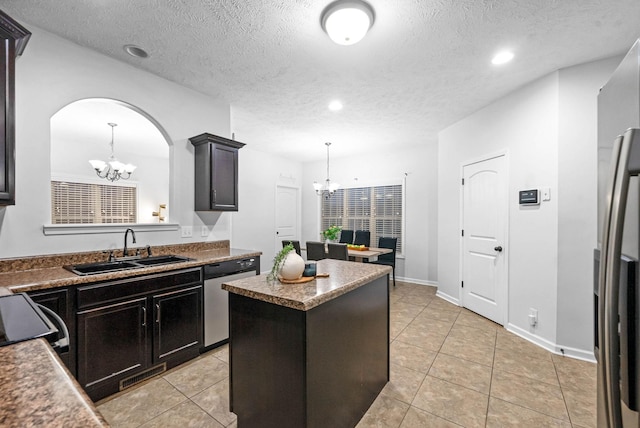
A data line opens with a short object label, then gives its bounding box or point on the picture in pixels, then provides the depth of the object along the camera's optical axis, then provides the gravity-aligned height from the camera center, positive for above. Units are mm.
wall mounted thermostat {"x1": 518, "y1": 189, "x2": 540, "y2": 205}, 2867 +164
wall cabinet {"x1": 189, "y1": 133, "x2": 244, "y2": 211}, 2996 +453
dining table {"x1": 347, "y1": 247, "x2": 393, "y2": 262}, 4270 -639
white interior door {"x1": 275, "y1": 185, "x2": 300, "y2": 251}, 6426 -33
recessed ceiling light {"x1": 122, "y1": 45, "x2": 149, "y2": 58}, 2347 +1389
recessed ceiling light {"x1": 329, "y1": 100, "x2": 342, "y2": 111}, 3461 +1369
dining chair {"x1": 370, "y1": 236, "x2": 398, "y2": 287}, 5184 -787
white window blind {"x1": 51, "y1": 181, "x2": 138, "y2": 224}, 5109 +193
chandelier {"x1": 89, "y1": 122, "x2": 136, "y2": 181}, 4352 +771
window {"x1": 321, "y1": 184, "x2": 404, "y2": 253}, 5727 +56
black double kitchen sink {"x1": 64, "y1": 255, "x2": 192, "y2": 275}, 2136 -440
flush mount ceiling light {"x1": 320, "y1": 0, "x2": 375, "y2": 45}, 1838 +1319
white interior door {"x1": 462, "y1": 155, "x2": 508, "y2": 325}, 3318 -322
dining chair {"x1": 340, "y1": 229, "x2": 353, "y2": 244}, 5927 -504
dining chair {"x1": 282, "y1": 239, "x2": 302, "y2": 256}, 4654 -546
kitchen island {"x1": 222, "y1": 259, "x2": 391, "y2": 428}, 1382 -757
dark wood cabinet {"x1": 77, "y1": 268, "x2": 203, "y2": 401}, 1893 -881
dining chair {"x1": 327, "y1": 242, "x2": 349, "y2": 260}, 4082 -574
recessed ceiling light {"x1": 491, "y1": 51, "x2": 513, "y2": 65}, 2414 +1377
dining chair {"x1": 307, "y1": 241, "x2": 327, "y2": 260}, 4336 -607
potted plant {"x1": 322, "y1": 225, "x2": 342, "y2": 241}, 4823 -370
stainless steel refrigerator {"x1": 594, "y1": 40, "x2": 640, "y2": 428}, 703 -151
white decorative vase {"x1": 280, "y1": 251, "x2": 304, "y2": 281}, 1654 -330
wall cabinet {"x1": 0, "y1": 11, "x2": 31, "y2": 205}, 1652 +656
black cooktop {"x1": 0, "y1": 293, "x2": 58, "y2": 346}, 908 -403
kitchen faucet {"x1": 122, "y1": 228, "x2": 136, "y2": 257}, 2486 -219
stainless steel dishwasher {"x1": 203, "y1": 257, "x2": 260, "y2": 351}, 2607 -841
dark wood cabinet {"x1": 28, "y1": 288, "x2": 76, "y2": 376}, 1717 -600
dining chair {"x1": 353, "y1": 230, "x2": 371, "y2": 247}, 5691 -520
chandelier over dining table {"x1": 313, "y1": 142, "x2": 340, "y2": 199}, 6656 +522
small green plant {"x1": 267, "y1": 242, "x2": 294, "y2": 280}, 1701 -283
